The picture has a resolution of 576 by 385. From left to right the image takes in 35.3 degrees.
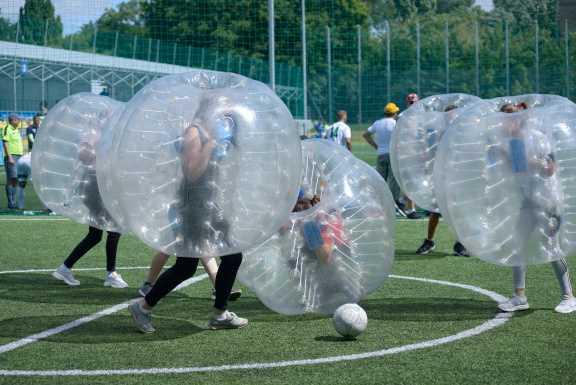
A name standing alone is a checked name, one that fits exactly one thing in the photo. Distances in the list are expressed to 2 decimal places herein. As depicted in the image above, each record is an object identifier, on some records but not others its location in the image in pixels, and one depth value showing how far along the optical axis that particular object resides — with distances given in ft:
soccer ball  21.76
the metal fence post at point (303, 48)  75.92
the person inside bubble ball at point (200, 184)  20.13
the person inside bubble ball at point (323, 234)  23.75
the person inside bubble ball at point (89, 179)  27.66
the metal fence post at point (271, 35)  65.77
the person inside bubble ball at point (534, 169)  22.82
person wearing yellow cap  54.34
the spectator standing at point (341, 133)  59.47
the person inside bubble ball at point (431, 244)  37.99
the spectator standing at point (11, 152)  61.77
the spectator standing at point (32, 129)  64.34
